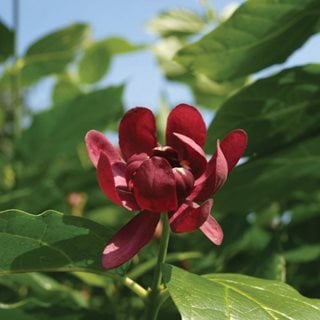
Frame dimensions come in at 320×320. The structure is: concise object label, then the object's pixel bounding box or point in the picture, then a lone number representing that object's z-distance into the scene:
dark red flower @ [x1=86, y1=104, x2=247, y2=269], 0.37
